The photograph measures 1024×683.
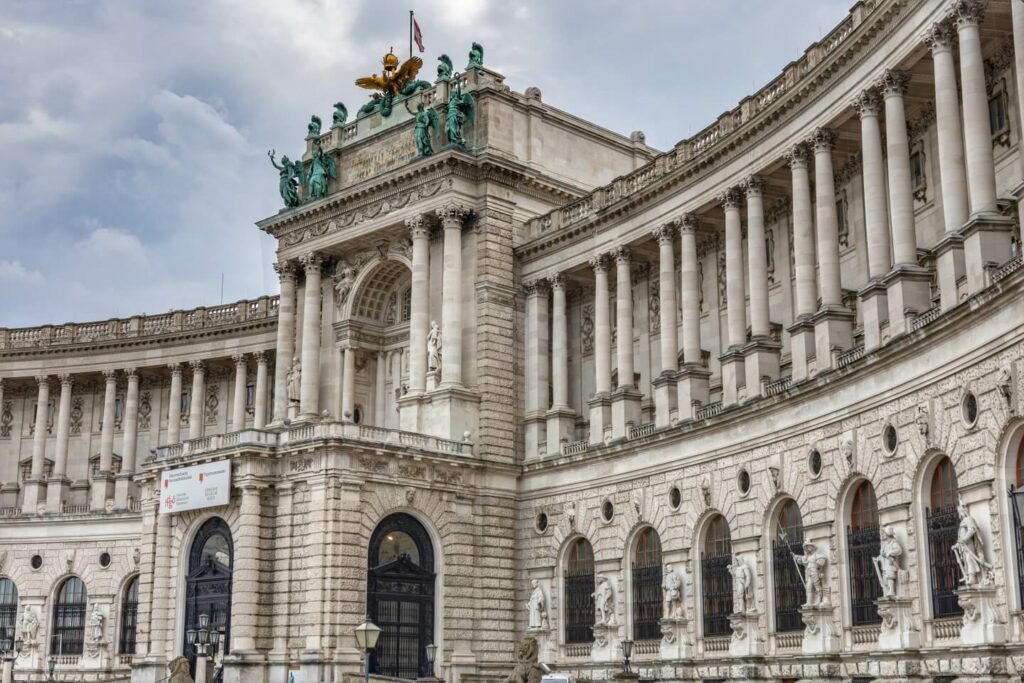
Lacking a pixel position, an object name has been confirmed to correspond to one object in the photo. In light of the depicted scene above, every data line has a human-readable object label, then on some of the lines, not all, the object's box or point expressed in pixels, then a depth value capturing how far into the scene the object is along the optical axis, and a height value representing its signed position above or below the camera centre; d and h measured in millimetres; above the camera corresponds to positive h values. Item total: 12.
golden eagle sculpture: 66188 +28074
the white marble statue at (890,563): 35688 +2251
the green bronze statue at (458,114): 60594 +24368
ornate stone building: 35469 +9000
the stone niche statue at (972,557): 31406 +2113
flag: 67625 +30736
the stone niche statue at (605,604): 52156 +1761
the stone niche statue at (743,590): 43875 +1910
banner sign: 54000 +6701
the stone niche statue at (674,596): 48031 +1887
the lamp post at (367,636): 33875 +374
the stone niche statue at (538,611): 55594 +1611
